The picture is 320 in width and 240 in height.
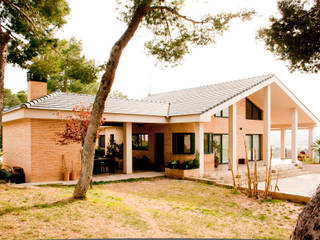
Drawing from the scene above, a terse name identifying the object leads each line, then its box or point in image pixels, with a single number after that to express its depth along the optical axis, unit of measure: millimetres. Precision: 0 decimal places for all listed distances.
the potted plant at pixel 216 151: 18553
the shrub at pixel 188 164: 14988
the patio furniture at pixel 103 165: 16750
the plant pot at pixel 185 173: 14766
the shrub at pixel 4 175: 11828
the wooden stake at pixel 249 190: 10578
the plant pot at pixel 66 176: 13328
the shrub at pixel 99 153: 22703
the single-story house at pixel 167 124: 13055
